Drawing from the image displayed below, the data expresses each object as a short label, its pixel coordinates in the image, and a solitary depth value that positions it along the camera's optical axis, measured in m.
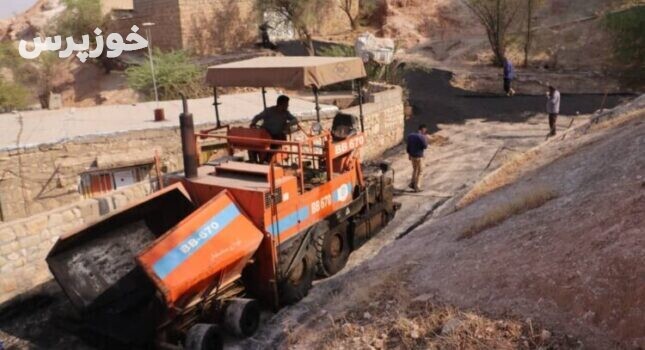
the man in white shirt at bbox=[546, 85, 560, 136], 14.28
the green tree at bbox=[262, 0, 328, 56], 27.30
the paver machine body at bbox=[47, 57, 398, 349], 5.73
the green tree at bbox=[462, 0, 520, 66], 25.05
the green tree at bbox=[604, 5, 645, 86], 19.78
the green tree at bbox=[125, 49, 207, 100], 19.38
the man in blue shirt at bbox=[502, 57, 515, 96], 20.64
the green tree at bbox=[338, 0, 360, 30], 33.19
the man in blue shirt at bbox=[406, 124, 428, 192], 11.64
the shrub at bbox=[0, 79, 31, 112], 20.72
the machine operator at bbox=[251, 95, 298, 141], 7.85
